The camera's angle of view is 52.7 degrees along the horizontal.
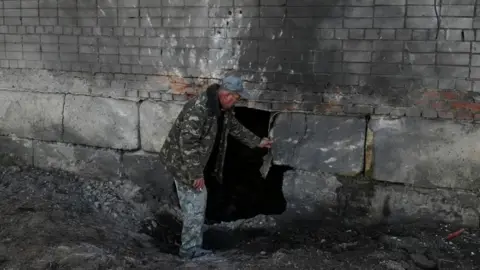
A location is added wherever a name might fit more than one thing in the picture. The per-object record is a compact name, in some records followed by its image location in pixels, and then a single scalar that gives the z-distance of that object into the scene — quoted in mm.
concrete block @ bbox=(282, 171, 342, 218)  4836
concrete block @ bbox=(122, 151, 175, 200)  5605
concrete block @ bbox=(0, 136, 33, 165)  6277
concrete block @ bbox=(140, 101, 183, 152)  5387
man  4219
